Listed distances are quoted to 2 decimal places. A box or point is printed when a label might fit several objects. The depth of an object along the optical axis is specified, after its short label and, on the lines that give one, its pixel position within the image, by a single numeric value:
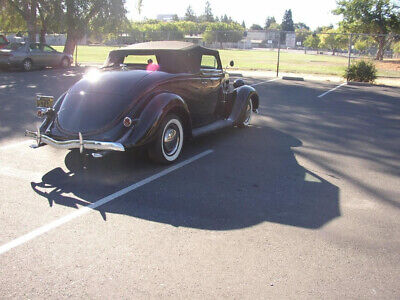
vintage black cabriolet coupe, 4.82
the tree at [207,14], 166.62
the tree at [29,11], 20.77
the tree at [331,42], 50.28
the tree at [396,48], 51.98
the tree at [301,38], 115.21
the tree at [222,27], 75.25
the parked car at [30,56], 17.73
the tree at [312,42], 83.77
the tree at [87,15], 21.60
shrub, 17.47
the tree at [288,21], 168.98
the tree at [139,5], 25.59
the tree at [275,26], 182.43
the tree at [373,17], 40.09
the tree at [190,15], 168.51
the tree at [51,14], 20.95
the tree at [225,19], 183.55
